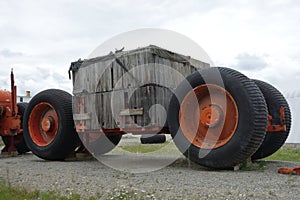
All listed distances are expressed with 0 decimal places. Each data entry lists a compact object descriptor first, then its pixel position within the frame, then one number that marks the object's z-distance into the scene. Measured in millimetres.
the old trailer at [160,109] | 5402
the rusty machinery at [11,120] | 10117
